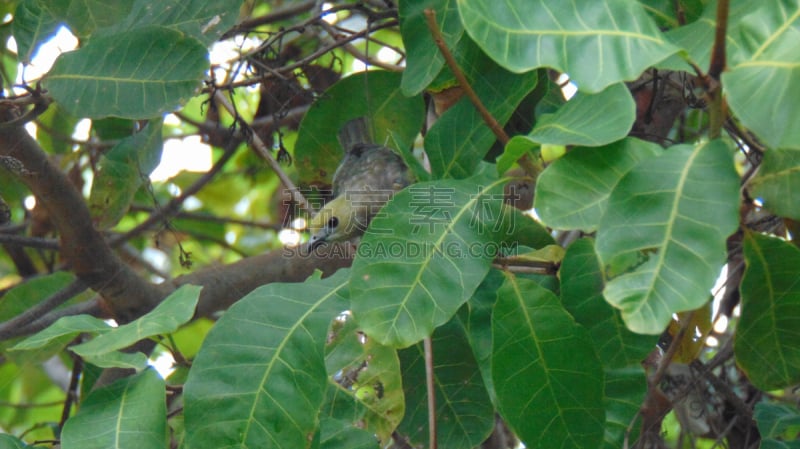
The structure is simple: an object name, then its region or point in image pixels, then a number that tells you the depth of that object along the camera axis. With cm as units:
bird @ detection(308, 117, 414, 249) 851
